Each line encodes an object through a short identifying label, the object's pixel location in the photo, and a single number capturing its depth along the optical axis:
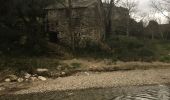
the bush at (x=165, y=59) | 18.69
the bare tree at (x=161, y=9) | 29.51
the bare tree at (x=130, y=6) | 33.57
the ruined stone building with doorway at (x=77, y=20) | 20.32
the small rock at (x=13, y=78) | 14.09
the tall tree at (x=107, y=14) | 23.43
